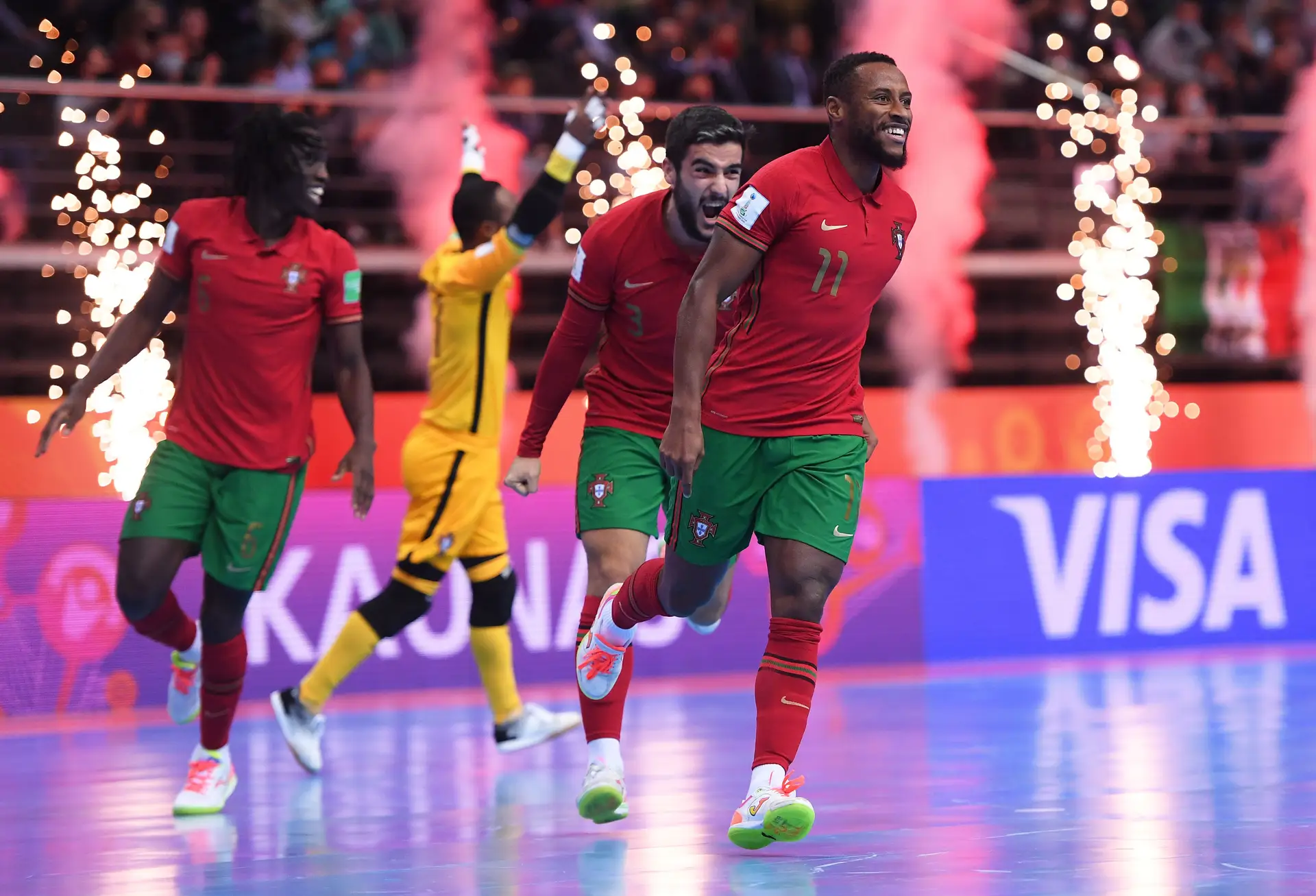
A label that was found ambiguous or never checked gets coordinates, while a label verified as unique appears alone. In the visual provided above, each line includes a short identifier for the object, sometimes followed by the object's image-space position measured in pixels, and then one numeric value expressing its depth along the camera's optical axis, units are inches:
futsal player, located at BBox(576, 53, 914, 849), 378.6
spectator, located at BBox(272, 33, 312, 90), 940.6
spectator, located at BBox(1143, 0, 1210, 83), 1247.5
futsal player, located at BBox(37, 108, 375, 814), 467.5
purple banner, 673.0
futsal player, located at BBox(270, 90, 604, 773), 555.5
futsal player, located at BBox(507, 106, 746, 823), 437.1
